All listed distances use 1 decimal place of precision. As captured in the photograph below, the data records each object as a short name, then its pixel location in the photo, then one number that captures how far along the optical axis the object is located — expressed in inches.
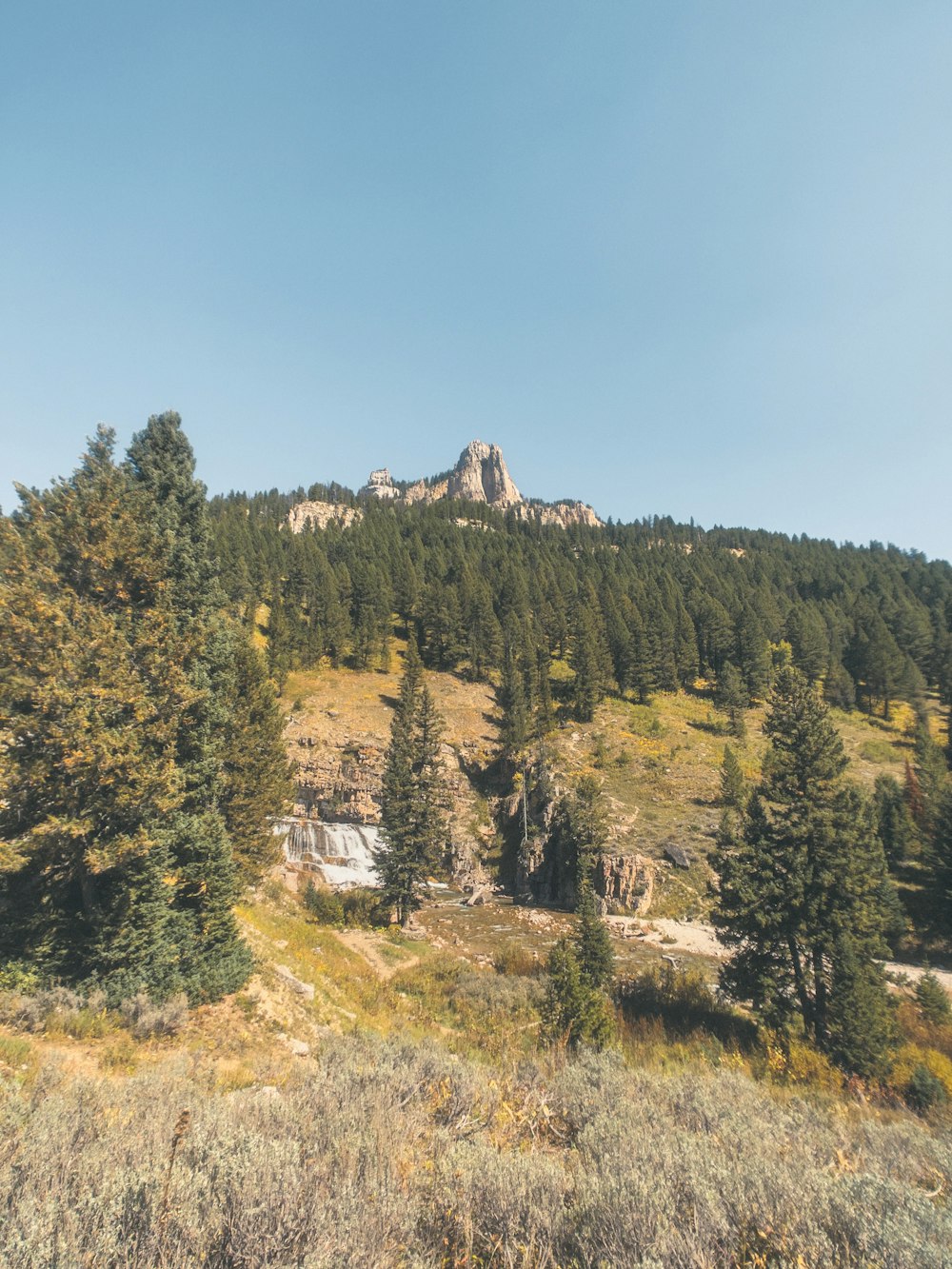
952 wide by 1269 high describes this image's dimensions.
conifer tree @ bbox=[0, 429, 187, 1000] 404.2
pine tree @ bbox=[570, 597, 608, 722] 2439.7
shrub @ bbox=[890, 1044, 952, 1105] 562.9
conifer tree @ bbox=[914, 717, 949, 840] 1572.3
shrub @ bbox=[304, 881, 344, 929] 1200.8
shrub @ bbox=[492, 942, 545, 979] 940.6
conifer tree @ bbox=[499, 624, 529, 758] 2208.4
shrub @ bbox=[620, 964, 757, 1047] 702.5
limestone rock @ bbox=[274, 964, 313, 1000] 597.9
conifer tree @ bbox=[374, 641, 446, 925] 1285.7
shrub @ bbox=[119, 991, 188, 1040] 416.8
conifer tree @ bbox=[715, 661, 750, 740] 2495.1
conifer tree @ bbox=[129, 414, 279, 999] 503.2
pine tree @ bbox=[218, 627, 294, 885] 878.4
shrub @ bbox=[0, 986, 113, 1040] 373.7
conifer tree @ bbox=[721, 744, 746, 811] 1729.8
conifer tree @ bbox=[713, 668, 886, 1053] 671.8
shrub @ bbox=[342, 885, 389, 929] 1262.3
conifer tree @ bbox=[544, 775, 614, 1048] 527.8
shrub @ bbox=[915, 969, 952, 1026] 773.3
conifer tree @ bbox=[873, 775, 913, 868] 1542.8
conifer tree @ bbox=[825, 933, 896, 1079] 567.8
